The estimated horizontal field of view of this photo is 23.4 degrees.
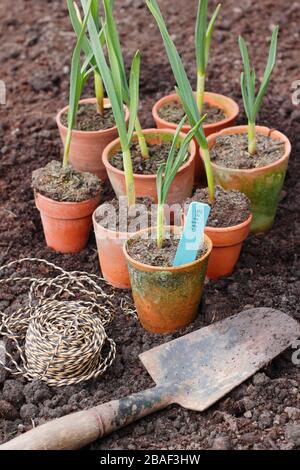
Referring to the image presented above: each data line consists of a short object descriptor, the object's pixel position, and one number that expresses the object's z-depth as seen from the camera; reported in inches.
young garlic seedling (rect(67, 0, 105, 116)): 92.0
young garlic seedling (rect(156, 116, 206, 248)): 79.6
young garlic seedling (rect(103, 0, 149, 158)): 83.2
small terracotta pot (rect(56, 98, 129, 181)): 107.2
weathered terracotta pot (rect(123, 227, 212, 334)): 80.7
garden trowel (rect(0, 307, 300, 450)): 68.4
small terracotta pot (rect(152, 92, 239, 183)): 109.7
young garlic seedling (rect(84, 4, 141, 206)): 84.5
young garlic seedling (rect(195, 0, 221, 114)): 93.9
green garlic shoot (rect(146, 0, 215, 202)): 83.4
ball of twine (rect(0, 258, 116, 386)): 78.7
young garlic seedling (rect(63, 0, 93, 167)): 87.6
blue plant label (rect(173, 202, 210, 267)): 79.5
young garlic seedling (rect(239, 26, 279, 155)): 92.6
